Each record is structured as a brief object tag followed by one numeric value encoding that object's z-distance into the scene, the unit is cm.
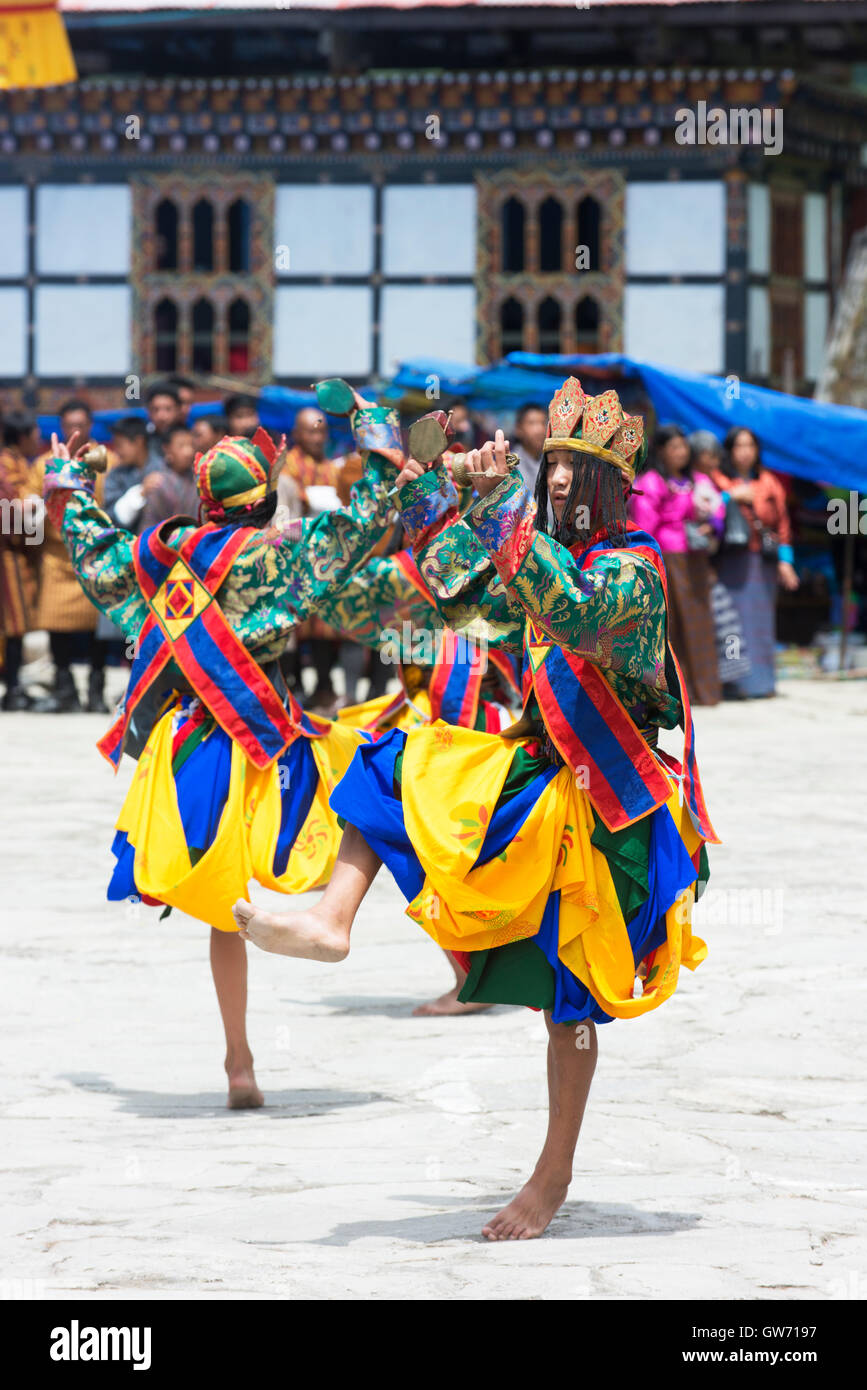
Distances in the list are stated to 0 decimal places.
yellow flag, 1994
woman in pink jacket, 1319
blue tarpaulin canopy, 1403
